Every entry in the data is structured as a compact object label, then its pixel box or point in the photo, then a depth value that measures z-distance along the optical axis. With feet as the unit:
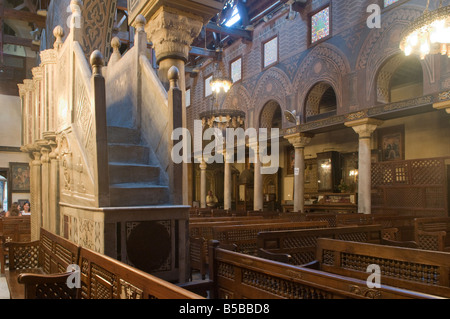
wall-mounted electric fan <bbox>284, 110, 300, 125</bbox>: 44.45
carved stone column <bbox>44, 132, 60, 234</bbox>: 15.44
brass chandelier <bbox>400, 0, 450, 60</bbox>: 20.89
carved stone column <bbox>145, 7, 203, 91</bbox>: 14.38
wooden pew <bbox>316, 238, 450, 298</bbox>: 8.83
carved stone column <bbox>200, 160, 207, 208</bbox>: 66.21
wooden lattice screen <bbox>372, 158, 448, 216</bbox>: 32.63
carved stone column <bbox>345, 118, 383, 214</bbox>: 36.68
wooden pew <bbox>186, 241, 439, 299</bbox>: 5.76
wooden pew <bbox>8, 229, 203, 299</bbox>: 5.47
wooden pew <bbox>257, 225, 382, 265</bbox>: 14.32
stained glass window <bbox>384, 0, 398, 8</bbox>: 34.24
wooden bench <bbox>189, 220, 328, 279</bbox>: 17.56
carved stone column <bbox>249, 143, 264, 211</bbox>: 51.70
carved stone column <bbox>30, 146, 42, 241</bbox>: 19.27
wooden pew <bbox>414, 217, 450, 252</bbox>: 18.89
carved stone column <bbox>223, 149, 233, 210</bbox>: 58.80
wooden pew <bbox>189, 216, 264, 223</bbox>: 22.86
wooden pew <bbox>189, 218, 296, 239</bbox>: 20.06
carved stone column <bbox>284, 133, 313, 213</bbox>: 45.01
